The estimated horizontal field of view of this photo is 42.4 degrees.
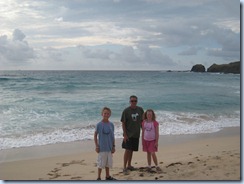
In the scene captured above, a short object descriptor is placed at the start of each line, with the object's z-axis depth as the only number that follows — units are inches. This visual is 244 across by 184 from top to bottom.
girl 172.9
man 172.7
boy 159.2
